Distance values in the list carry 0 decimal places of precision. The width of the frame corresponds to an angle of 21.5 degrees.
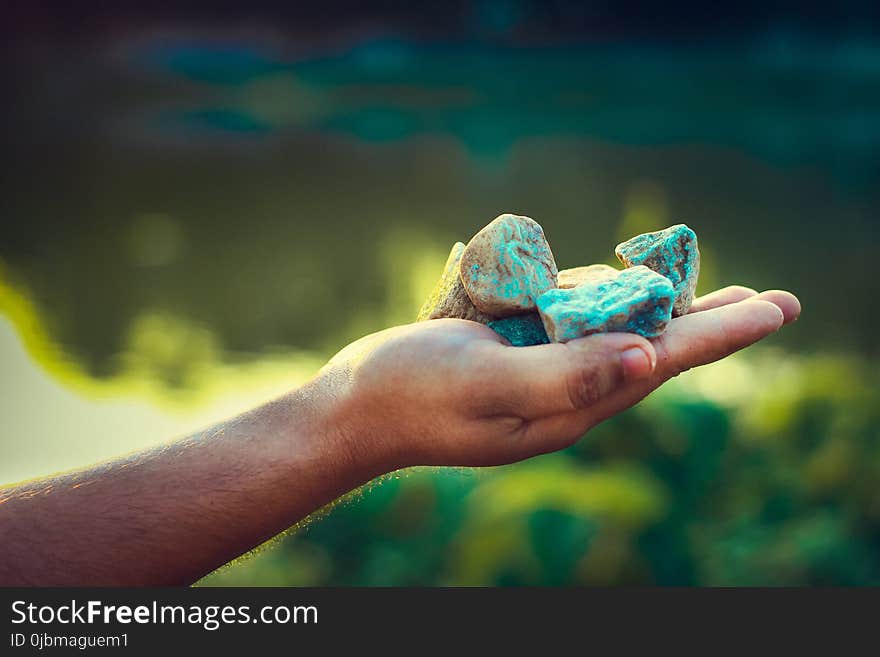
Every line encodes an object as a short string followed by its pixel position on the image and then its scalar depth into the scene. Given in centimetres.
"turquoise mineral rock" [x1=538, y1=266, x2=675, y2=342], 78
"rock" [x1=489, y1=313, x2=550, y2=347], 81
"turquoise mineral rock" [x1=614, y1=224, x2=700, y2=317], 83
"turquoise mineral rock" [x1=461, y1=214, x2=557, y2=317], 81
